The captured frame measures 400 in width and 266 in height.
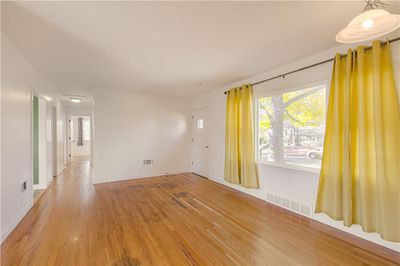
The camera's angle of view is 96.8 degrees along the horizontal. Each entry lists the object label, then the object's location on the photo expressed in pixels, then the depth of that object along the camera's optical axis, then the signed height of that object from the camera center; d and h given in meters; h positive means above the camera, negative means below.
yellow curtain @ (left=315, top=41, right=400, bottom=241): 1.87 -0.16
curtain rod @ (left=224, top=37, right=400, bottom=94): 1.95 +1.01
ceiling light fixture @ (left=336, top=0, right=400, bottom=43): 1.13 +0.73
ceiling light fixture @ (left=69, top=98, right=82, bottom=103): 5.92 +1.19
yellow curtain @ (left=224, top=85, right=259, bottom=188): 3.59 -0.14
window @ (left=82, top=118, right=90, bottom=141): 9.65 +0.36
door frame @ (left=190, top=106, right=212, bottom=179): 5.52 -0.07
